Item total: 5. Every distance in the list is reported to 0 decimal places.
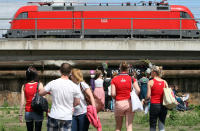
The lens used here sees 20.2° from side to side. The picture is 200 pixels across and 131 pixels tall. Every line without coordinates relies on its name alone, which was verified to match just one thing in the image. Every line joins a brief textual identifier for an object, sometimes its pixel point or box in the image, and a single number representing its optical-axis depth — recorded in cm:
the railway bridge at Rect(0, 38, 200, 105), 2384
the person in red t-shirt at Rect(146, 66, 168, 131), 1228
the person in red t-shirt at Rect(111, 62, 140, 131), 1198
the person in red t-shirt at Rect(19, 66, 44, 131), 1110
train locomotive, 3428
